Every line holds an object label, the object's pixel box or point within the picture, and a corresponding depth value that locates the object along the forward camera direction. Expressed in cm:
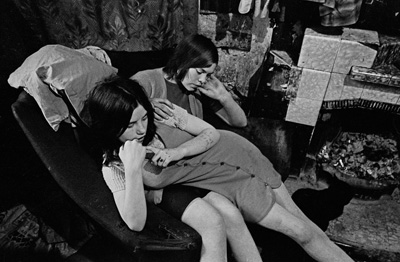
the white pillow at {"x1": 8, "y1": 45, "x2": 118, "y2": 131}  175
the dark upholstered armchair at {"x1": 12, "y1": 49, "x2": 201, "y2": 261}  150
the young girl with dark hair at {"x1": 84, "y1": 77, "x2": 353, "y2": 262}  162
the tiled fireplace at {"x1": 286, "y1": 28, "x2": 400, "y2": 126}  211
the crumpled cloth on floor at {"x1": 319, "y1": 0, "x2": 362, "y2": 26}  188
